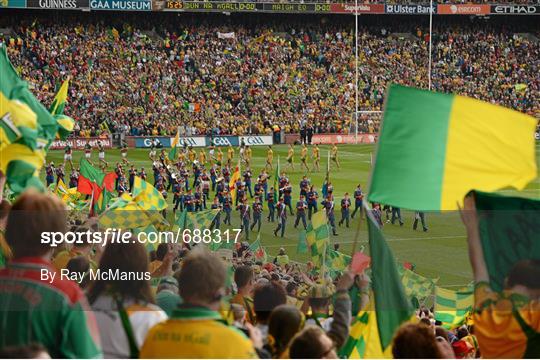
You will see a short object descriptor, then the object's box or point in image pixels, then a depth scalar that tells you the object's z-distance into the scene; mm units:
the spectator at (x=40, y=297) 7731
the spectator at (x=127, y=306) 8880
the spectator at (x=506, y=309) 9433
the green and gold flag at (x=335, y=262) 27367
